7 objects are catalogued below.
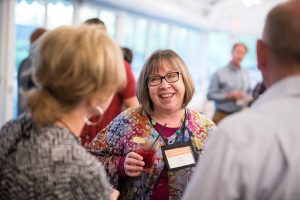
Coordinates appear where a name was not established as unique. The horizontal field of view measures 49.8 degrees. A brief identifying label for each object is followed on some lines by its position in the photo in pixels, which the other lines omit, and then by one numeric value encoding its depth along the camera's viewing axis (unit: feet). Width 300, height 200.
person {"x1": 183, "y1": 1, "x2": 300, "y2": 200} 2.50
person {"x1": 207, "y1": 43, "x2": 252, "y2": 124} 14.28
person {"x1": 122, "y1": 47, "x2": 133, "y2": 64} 9.19
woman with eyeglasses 4.91
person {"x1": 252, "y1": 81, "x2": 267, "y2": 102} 12.56
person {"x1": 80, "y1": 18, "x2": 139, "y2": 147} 7.52
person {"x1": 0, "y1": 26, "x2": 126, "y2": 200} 2.85
